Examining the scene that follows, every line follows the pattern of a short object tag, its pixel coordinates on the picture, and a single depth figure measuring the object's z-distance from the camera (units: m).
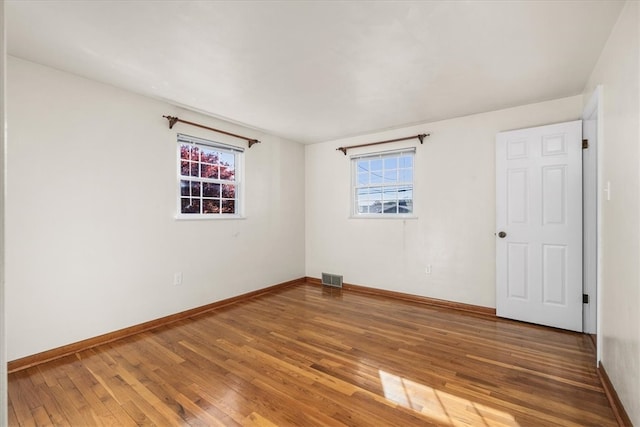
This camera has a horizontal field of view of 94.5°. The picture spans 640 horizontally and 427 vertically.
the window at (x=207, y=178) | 3.54
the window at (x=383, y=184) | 4.28
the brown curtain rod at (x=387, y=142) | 4.00
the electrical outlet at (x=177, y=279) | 3.37
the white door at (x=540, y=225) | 3.00
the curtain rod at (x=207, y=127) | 3.25
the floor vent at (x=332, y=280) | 4.81
